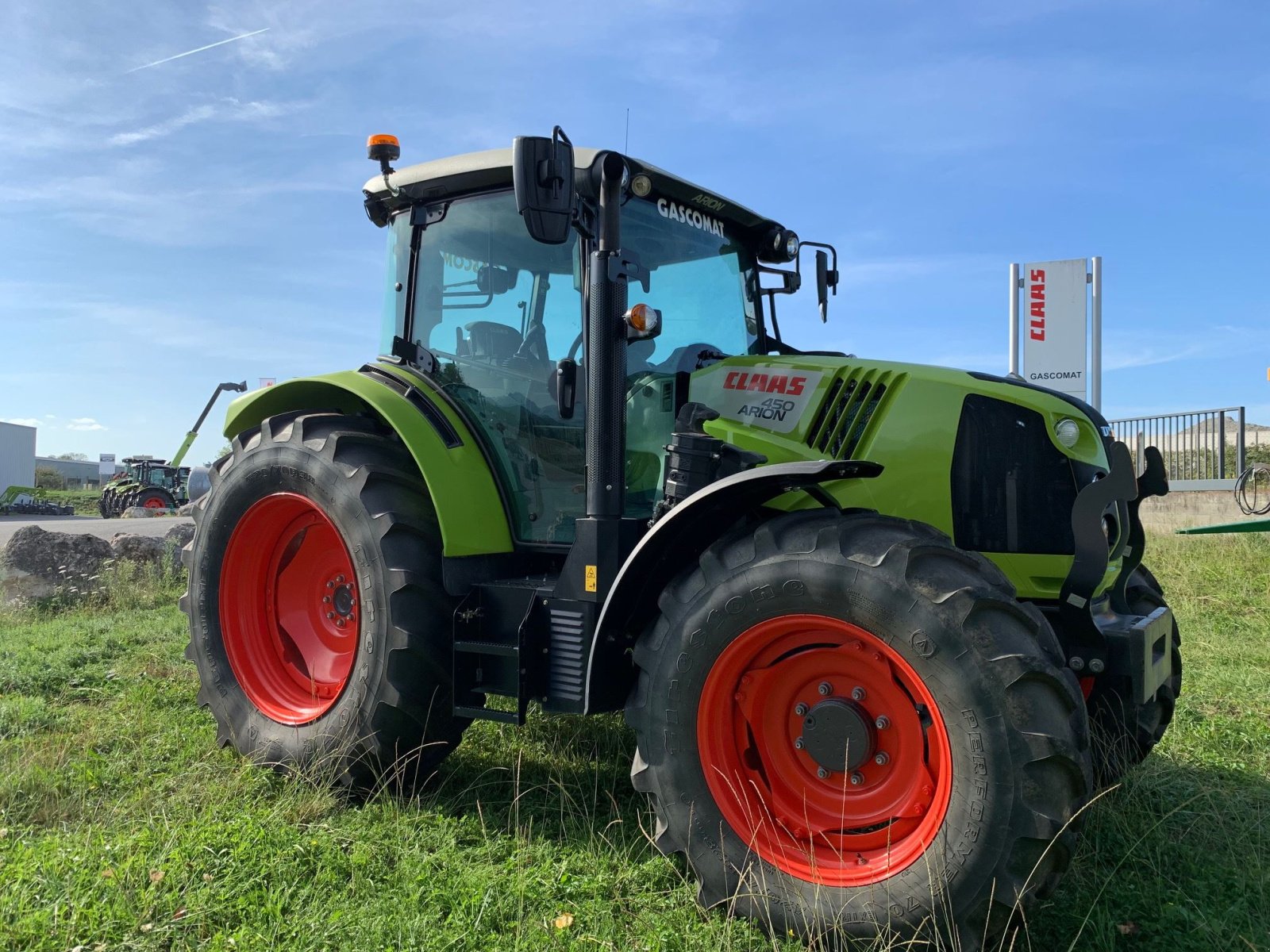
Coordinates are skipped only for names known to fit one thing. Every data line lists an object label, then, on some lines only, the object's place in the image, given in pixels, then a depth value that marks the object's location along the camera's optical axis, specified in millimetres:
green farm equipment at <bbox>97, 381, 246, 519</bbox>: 27750
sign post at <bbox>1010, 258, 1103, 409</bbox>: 11281
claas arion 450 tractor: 2656
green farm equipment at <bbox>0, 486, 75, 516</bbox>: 31688
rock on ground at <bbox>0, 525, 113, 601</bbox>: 8961
